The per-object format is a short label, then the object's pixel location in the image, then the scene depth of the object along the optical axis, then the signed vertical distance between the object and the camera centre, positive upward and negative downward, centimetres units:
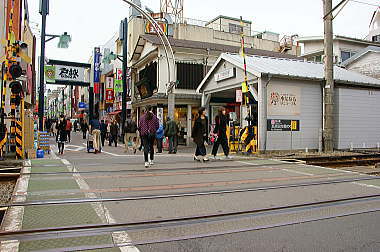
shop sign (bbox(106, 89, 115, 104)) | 3538 +391
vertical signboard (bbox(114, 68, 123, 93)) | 2732 +403
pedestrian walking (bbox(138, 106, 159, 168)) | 867 +3
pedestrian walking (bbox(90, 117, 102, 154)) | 1365 -6
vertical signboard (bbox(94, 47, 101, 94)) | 3988 +844
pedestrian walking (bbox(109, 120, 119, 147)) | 1966 -2
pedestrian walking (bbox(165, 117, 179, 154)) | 1409 -9
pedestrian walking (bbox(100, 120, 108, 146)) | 1862 +1
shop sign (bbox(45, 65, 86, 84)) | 2856 +546
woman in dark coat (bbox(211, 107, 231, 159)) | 1053 +8
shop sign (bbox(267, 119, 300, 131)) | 1359 +27
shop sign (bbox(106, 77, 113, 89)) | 3503 +547
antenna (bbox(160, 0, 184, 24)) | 3272 +1334
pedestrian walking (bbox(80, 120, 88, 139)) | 2511 +4
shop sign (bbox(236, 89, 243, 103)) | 1327 +150
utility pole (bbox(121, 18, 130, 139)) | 2166 +461
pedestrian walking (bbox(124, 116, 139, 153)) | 1462 -10
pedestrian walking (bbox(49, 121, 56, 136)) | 3267 +14
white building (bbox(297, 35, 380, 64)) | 2722 +787
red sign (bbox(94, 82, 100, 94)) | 4447 +615
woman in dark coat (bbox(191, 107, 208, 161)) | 1017 -9
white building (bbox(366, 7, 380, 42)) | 3861 +1478
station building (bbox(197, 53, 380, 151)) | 1362 +146
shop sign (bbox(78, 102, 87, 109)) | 5220 +419
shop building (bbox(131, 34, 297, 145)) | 2138 +398
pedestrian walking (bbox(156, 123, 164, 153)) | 1463 -39
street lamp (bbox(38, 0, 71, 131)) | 1616 +472
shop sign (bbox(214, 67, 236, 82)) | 1548 +294
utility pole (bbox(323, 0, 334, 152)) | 1402 +210
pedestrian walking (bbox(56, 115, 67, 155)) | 1328 -20
